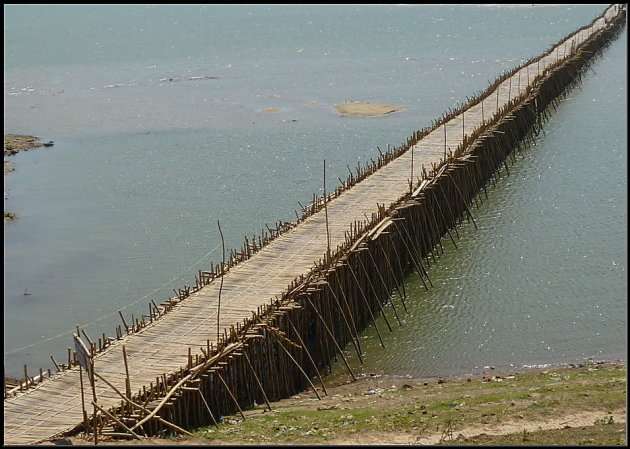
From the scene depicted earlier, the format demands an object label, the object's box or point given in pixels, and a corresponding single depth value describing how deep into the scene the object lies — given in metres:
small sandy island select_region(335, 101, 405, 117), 61.67
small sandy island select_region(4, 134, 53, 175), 54.38
